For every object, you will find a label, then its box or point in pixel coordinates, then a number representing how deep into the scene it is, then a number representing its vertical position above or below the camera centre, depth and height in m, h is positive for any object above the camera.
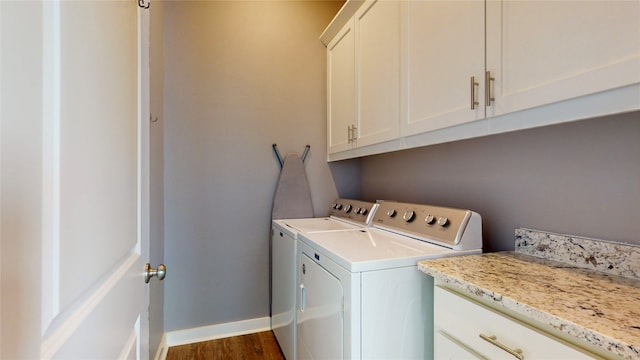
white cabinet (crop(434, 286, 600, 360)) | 0.72 -0.43
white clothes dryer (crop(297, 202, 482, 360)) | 1.13 -0.44
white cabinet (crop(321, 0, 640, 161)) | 0.79 +0.40
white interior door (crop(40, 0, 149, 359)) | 0.38 +0.00
